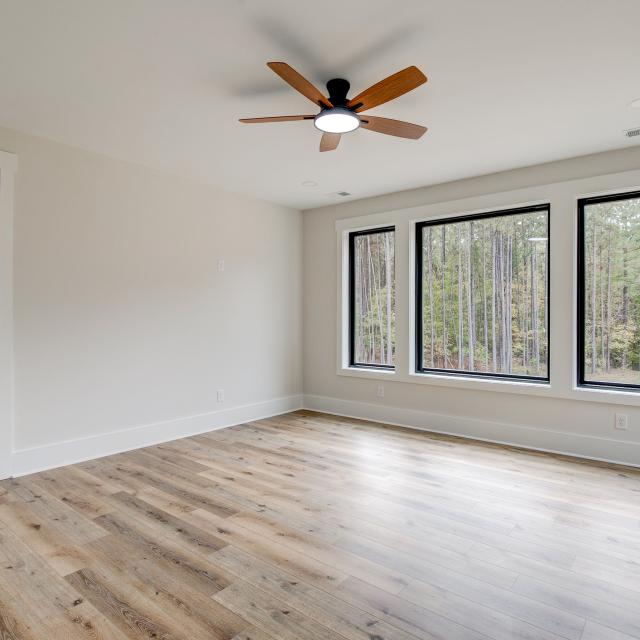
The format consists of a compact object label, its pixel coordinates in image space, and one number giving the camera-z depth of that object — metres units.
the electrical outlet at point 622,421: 3.68
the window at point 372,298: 5.27
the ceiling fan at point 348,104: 2.17
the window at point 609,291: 3.79
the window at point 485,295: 4.27
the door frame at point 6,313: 3.33
